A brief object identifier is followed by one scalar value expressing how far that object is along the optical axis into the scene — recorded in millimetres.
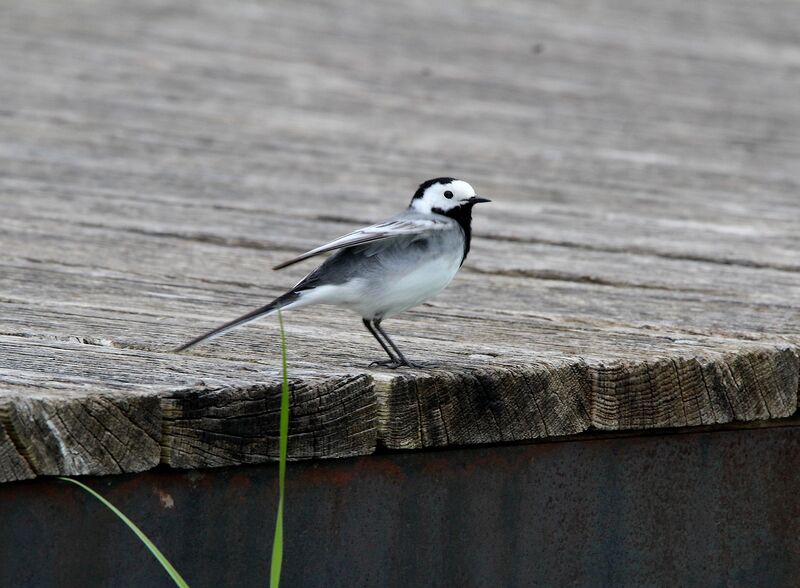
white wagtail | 5598
